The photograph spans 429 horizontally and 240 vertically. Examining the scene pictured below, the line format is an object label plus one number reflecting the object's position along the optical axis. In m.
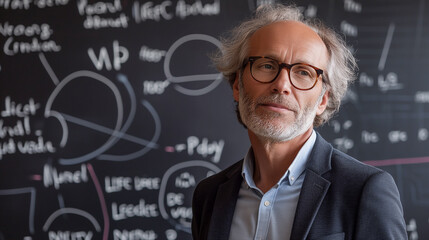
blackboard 2.24
